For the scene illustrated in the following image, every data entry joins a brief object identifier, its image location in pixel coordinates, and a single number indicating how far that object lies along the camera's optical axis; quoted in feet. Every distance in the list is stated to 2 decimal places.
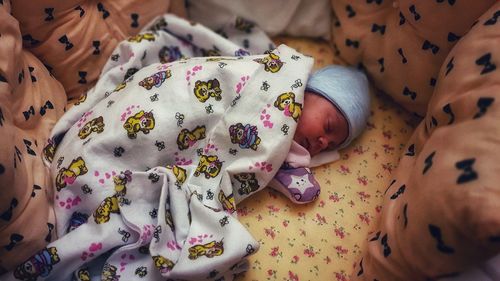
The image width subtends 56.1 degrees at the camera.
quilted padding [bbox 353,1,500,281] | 2.19
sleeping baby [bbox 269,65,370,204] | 3.58
